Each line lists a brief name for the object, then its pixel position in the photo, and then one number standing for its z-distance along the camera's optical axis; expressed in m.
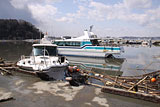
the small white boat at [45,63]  10.68
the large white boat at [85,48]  27.86
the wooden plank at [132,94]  6.67
